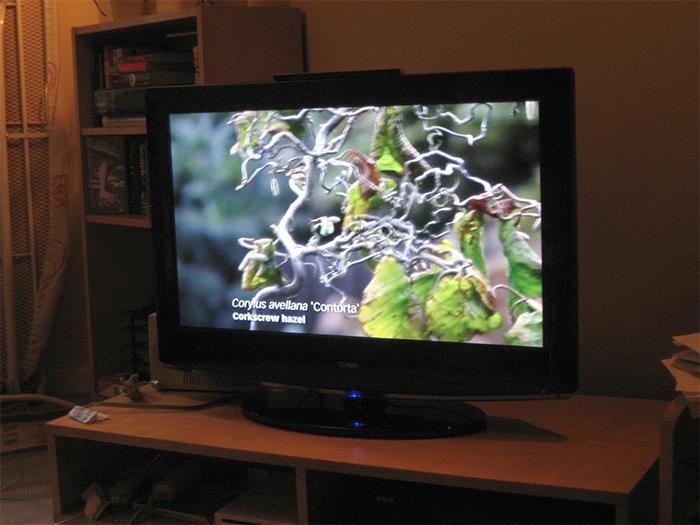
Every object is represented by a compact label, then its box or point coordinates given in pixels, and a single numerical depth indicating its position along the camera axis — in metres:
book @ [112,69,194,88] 2.88
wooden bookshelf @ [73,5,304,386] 2.68
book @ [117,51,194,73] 2.87
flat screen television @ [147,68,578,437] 2.00
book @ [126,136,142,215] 2.96
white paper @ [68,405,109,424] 2.29
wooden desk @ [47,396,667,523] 1.81
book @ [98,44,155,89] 2.99
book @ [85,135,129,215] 2.99
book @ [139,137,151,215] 2.95
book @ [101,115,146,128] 2.91
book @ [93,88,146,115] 2.93
